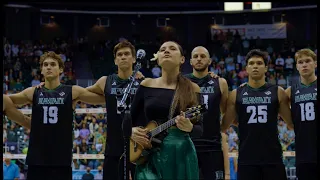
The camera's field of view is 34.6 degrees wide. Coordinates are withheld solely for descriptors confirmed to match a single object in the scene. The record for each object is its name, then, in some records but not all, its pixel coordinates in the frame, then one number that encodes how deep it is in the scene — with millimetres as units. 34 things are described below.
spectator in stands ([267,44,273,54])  29103
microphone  5070
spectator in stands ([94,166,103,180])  14241
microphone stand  4773
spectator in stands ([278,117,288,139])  15598
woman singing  5145
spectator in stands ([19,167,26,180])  14388
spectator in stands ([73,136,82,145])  14612
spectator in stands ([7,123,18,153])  13273
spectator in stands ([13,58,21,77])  26209
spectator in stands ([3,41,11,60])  27144
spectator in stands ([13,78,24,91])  24142
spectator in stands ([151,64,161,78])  26534
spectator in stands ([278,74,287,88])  23314
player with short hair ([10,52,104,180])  7338
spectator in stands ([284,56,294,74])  27188
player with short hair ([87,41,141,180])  7316
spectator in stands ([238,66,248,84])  25859
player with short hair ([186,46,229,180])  7164
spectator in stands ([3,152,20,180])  12961
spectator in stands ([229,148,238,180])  13656
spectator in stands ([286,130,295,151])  14848
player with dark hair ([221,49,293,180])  7211
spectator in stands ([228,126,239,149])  15820
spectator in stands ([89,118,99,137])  14395
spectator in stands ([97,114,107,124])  15320
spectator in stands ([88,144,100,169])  13531
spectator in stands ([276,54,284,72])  27252
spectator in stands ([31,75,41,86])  24938
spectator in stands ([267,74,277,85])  24719
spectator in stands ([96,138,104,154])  13320
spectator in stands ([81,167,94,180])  13606
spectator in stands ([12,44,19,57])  27984
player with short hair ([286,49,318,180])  7125
